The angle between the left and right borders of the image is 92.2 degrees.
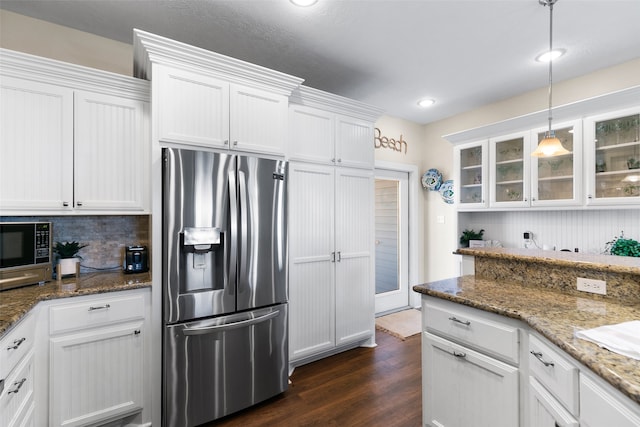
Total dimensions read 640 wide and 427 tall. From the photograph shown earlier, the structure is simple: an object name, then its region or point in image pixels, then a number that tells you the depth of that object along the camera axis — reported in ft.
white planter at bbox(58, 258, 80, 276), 6.70
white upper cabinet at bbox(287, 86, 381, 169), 8.63
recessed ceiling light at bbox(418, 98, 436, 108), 12.07
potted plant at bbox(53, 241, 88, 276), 6.73
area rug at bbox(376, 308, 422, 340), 11.61
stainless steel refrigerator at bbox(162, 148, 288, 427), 6.13
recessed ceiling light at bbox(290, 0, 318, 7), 6.43
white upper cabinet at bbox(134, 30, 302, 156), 6.34
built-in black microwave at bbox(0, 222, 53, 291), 5.78
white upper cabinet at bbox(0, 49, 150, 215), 6.02
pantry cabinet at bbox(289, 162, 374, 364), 8.64
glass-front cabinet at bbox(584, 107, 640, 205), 8.34
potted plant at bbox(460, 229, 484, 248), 12.50
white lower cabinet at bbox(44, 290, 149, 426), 5.61
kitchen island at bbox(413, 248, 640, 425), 3.06
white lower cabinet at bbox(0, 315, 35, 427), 4.07
